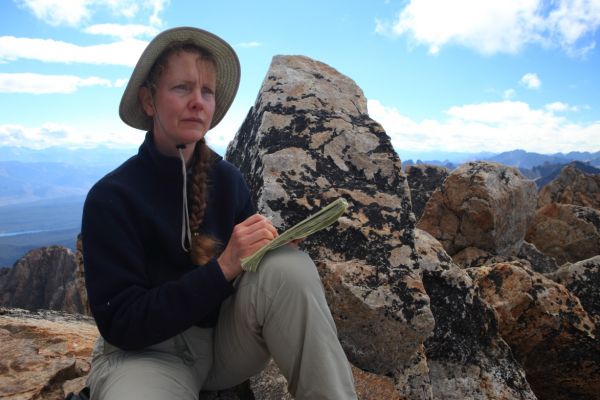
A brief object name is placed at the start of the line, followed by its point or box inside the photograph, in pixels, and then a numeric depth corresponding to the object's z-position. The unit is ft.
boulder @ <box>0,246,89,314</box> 91.04
